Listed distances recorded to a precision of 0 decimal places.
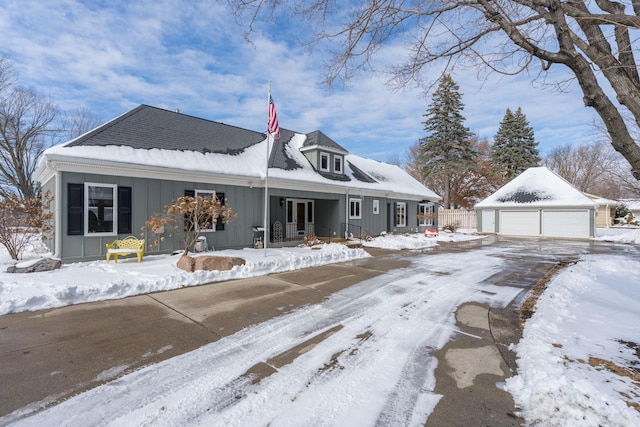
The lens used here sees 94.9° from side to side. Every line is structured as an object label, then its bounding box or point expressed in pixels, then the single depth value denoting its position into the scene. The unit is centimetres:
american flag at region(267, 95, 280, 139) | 955
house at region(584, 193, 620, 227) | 3253
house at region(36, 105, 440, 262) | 841
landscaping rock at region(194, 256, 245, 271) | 729
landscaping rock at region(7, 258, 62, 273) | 679
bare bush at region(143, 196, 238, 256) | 847
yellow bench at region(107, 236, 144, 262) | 827
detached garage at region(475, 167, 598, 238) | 2086
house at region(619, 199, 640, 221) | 3575
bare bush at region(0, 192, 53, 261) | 822
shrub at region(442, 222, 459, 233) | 2420
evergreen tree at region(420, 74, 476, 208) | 2903
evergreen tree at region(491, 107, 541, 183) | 3262
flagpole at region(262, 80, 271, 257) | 954
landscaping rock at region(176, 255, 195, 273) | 720
